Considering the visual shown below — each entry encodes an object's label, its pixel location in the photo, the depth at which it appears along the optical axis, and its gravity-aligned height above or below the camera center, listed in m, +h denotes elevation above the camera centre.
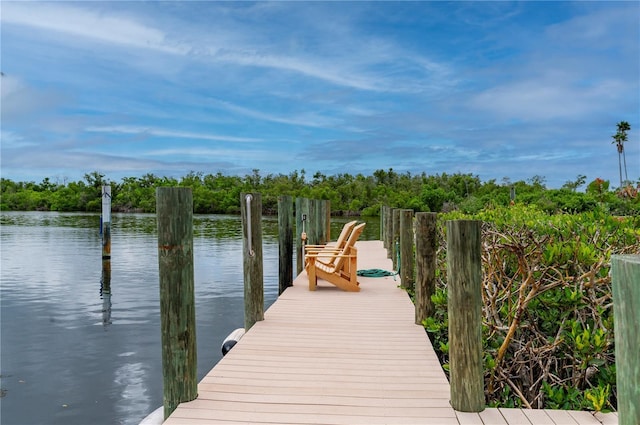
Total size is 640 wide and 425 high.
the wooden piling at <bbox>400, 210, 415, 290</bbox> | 8.56 -0.66
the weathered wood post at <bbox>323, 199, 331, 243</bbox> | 18.66 -0.28
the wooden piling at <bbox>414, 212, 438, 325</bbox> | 6.16 -0.59
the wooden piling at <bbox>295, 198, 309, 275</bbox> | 11.98 -0.27
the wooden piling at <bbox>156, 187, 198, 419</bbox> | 3.84 -0.55
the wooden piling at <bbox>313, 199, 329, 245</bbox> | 15.42 -0.29
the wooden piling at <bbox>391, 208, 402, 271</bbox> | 12.45 -0.39
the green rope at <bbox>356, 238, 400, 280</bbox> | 11.24 -1.34
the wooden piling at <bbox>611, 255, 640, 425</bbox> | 1.85 -0.47
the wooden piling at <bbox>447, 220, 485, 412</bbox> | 3.65 -0.72
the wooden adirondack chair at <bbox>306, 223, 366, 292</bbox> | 9.06 -1.01
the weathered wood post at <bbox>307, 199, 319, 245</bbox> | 13.98 -0.30
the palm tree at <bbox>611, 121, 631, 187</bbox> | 74.00 +10.06
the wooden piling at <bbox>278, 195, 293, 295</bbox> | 9.43 -0.49
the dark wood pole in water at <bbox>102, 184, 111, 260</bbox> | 18.14 -0.34
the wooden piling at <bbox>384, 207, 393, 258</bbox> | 15.77 -0.64
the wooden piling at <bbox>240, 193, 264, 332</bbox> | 6.07 -0.53
